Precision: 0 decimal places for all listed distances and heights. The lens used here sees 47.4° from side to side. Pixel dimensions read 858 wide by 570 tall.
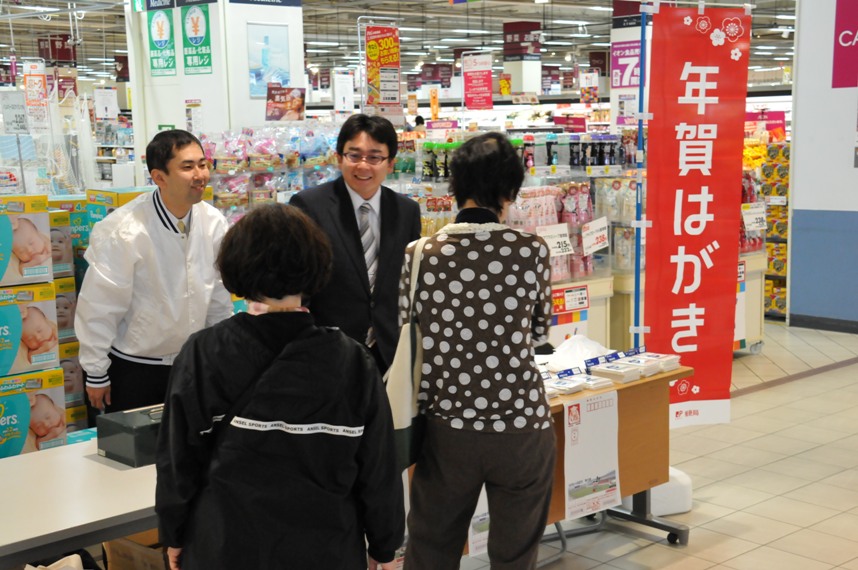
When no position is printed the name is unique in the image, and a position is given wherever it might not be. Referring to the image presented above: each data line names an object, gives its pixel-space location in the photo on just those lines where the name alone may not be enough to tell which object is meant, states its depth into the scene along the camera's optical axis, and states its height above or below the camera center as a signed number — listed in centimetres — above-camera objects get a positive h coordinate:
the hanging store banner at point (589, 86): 1633 +54
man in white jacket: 364 -58
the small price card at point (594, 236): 549 -67
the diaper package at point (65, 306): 430 -78
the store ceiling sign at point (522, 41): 1992 +158
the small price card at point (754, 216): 796 -81
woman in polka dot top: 273 -63
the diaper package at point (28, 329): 395 -81
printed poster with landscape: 380 -132
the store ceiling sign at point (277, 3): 734 +90
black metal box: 301 -95
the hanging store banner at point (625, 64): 1148 +63
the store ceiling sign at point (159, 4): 757 +93
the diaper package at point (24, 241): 395 -46
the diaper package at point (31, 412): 397 -115
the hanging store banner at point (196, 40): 729 +63
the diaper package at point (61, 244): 432 -51
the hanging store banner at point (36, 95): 1000 +35
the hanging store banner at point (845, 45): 866 +61
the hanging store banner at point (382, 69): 544 +29
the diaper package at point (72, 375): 431 -108
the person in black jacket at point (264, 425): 201 -62
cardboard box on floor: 329 -147
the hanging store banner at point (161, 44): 768 +64
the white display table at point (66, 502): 251 -103
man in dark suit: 329 -39
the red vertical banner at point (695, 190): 449 -34
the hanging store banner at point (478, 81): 1386 +55
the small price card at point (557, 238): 609 -74
